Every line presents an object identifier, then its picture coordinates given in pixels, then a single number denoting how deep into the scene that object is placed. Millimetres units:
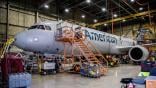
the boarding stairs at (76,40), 10359
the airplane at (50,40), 9336
